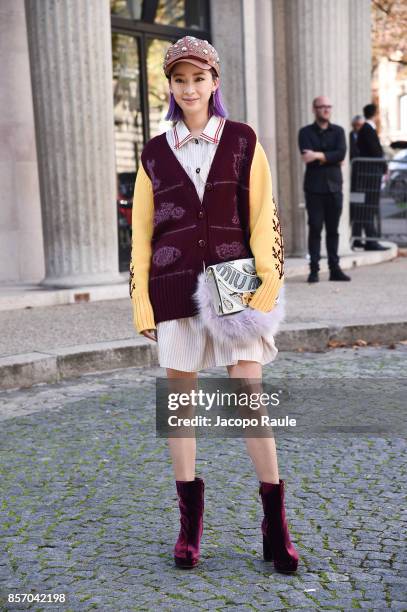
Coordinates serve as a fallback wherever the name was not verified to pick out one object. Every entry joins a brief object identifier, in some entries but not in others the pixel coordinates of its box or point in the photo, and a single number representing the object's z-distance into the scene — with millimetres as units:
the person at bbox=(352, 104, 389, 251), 14508
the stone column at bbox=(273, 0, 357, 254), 12969
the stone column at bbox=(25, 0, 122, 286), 10336
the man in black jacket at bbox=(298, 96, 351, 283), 10711
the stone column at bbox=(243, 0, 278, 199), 13203
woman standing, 3455
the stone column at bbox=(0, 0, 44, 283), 11242
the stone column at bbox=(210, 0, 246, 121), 13148
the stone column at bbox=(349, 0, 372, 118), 15055
